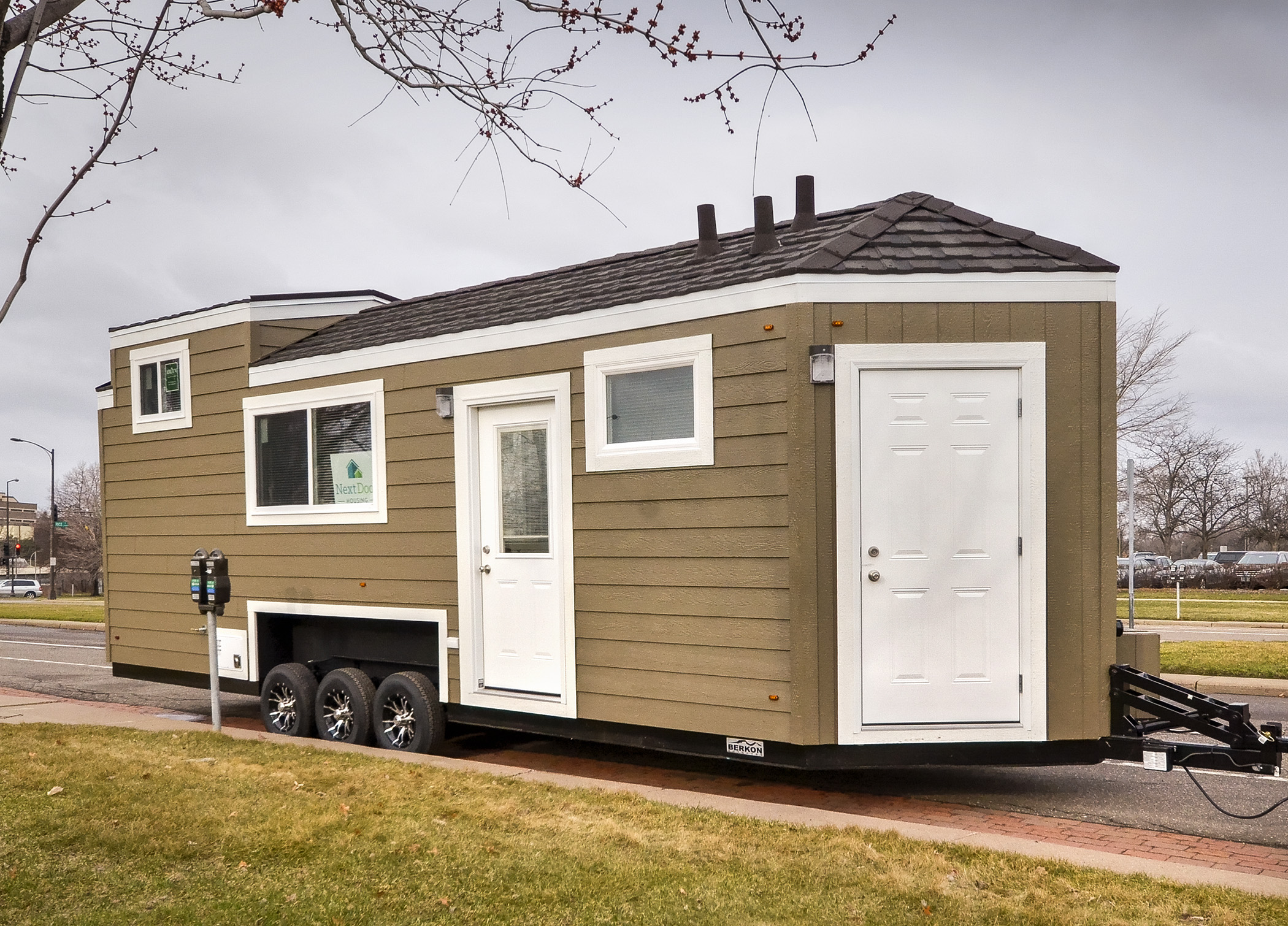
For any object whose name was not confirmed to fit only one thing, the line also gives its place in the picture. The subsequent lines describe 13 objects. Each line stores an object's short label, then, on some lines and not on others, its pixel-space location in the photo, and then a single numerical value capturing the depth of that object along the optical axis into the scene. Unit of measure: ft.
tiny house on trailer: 19.85
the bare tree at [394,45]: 12.84
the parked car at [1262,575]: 101.45
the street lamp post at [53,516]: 126.93
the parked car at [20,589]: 164.86
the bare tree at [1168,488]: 116.57
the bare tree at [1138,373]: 75.51
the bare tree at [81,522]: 179.73
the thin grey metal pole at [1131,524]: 35.40
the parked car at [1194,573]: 108.37
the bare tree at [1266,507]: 146.72
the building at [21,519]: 329.72
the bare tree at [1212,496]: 134.41
